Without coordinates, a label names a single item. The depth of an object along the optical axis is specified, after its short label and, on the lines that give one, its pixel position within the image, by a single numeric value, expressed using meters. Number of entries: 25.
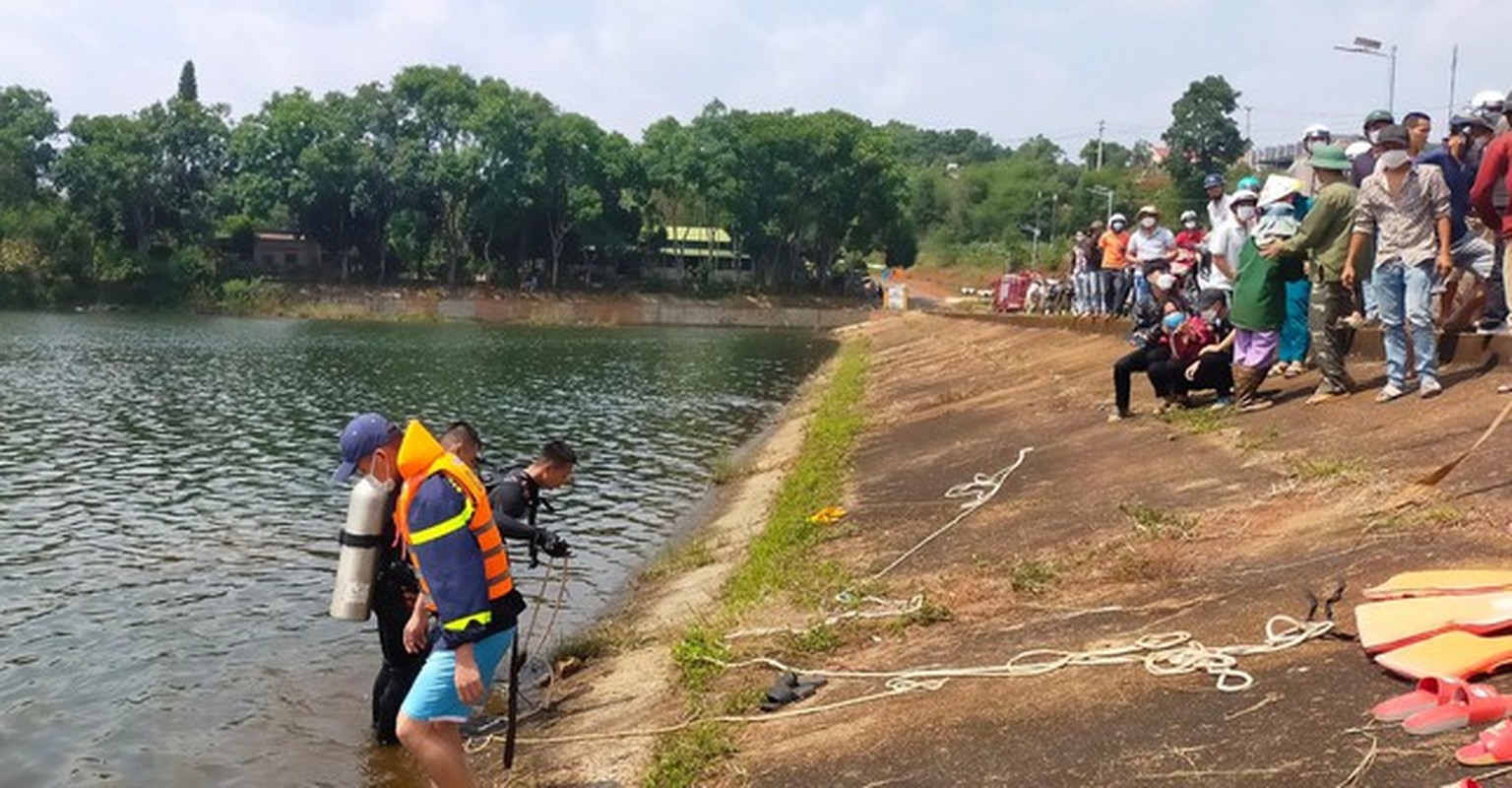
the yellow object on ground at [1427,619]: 5.63
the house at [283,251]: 87.56
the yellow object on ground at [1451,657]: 5.36
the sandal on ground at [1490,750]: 4.52
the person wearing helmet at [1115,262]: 23.55
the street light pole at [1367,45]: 56.50
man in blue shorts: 5.59
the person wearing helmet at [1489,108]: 12.12
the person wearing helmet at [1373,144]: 11.87
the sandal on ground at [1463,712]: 4.88
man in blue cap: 6.53
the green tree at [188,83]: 101.75
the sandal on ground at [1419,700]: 5.09
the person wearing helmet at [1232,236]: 13.99
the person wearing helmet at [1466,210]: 11.44
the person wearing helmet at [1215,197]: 16.14
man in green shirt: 11.71
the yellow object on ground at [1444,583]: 6.02
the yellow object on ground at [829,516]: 13.82
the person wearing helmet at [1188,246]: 16.44
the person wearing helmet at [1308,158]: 14.03
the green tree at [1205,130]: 99.50
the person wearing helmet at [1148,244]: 19.00
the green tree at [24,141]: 79.69
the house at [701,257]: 89.50
